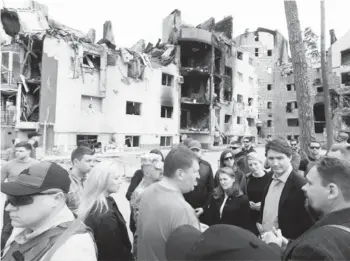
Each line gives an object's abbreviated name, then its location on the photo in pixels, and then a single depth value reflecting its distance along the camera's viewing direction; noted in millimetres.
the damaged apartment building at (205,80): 25484
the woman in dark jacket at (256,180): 4090
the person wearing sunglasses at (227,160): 4887
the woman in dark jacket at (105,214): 2570
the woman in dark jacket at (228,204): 3615
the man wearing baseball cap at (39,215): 1500
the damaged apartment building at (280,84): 35031
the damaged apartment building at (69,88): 17578
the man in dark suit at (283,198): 3000
